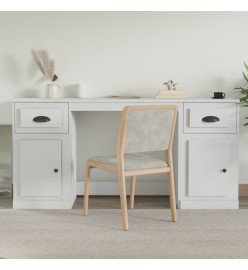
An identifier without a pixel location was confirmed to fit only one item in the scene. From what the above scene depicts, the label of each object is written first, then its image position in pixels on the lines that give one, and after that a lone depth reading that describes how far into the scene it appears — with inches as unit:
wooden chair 119.8
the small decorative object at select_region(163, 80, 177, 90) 153.1
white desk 143.1
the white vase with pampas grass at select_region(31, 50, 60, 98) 158.2
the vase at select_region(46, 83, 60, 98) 154.2
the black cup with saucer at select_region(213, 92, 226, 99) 149.6
